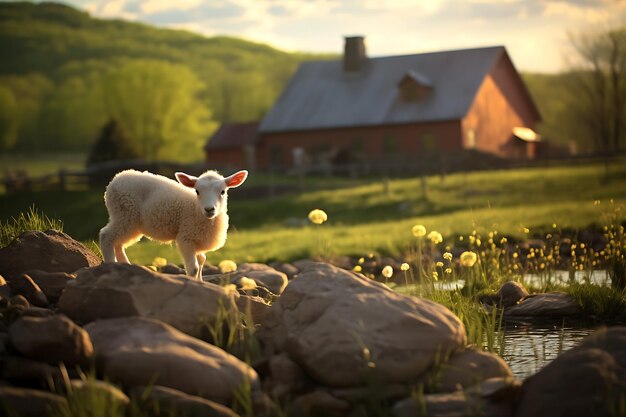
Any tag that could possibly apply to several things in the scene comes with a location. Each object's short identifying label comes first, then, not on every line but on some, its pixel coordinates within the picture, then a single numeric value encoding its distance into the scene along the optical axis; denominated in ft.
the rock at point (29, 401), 20.01
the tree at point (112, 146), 152.15
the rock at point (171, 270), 38.05
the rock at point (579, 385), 20.29
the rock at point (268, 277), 37.96
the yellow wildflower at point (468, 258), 29.15
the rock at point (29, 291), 26.40
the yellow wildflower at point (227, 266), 23.93
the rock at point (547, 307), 33.91
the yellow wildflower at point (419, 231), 29.43
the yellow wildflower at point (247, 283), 23.60
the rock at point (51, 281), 27.32
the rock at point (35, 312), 23.70
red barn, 141.90
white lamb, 28.35
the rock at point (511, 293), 36.14
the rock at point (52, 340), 21.56
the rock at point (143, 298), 24.20
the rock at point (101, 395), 19.60
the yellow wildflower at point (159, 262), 27.58
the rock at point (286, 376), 22.39
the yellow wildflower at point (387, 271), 29.41
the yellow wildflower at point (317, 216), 28.96
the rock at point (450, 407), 20.94
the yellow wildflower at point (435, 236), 30.07
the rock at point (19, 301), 25.26
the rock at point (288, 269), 49.47
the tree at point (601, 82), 158.61
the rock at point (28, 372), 21.61
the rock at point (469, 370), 22.67
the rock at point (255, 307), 27.07
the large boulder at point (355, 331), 22.25
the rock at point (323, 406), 21.62
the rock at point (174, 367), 21.30
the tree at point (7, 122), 294.25
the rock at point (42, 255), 28.94
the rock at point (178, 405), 20.42
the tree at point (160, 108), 192.95
